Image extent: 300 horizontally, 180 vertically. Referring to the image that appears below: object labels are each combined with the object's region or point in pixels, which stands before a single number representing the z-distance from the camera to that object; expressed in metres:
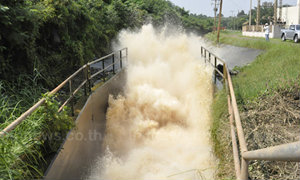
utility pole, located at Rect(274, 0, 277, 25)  39.47
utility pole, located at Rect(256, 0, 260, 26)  50.80
